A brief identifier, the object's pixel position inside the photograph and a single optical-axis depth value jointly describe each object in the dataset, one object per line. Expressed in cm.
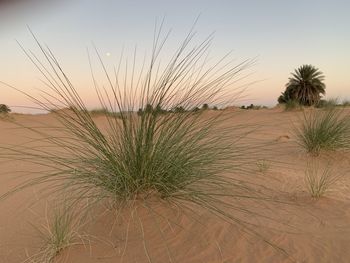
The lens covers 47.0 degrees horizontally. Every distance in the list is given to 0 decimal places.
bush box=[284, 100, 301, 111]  2042
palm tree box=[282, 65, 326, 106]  2867
